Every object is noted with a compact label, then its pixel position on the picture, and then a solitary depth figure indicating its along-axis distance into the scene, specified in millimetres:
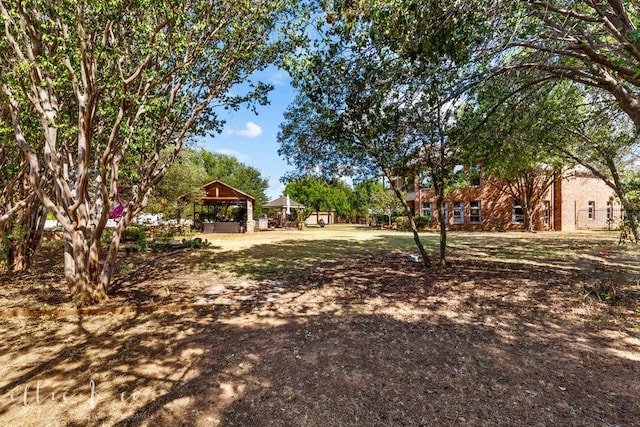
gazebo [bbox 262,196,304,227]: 33938
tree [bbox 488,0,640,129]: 4816
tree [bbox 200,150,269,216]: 57312
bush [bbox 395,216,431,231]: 28622
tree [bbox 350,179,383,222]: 55656
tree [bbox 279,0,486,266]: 4434
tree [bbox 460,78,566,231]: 7156
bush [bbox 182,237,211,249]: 14805
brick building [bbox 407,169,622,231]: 26562
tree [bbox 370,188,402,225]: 36531
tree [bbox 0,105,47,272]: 7764
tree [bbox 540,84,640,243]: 9445
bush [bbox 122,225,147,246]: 16195
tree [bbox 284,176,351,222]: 52625
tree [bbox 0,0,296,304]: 4738
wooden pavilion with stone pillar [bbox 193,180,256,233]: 25047
